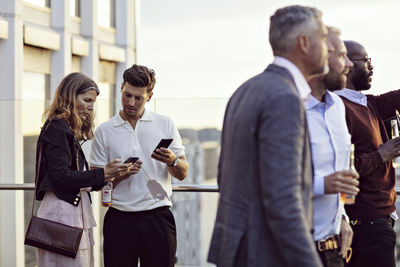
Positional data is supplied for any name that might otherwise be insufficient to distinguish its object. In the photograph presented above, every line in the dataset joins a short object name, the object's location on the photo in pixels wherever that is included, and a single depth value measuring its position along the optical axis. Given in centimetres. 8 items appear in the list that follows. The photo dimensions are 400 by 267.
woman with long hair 427
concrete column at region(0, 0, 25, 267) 645
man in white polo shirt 465
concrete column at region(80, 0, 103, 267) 1722
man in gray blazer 248
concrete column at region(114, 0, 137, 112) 1984
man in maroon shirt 400
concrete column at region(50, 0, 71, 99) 1507
